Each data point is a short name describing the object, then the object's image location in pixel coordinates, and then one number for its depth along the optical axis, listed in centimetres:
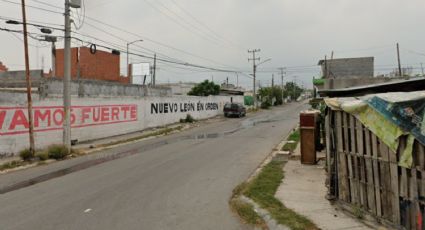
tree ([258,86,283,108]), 7685
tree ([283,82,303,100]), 13877
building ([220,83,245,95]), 7997
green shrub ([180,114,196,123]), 3605
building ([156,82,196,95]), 7924
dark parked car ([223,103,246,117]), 4478
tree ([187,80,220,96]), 6175
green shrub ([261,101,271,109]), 7294
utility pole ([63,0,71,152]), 1754
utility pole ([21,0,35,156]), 1585
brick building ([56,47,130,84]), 4304
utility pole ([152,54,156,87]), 5824
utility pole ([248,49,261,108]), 6634
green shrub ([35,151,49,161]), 1573
